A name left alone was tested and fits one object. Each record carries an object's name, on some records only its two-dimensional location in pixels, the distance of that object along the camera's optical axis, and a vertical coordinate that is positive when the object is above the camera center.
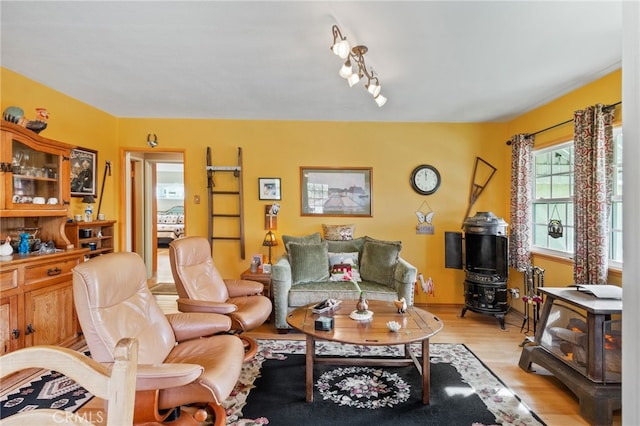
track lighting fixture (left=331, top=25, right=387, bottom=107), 1.91 +1.02
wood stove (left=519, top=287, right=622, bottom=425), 1.99 -1.01
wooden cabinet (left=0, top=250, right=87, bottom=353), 2.33 -0.74
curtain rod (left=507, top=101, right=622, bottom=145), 2.62 +0.91
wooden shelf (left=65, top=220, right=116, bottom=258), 3.17 -0.27
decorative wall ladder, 4.23 +0.21
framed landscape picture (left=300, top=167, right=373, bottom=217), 4.33 +0.24
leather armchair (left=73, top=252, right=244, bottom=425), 1.53 -0.77
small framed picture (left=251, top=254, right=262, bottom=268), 3.98 -0.64
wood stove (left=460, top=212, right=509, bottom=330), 3.58 -0.68
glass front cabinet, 2.46 +0.34
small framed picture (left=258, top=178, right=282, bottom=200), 4.32 +0.32
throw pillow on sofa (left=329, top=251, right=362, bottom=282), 3.68 -0.68
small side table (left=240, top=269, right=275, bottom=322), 3.66 -0.82
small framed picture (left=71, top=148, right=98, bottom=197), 3.53 +0.47
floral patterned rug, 2.00 -1.35
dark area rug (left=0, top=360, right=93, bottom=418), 2.07 -1.31
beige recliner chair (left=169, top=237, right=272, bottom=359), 2.44 -0.73
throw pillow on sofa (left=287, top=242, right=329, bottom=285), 3.63 -0.63
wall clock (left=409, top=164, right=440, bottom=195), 4.33 +0.45
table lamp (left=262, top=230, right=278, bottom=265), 4.07 -0.39
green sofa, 3.38 -0.73
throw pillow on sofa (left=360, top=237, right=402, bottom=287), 3.61 -0.62
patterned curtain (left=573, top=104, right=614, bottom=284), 2.63 +0.14
